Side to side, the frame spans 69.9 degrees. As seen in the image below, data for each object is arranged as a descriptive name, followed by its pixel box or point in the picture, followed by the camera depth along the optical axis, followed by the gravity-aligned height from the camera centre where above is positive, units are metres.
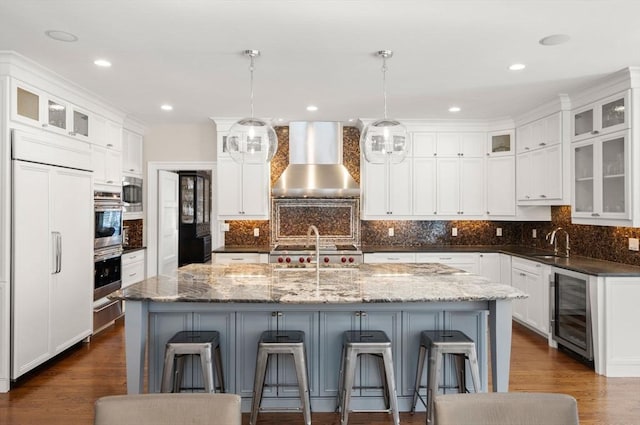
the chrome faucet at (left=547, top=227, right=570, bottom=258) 5.26 -0.29
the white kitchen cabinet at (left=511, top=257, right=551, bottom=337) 4.81 -0.82
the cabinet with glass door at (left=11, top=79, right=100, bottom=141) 3.65 +0.92
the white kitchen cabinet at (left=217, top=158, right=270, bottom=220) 6.06 +0.34
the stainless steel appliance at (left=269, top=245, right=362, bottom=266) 5.60 -0.49
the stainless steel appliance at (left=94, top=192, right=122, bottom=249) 4.91 -0.04
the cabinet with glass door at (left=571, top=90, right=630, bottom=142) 4.10 +0.96
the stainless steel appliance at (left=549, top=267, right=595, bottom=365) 4.02 -0.89
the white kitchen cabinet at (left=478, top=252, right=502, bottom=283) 5.86 -0.64
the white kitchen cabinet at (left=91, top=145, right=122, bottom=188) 4.93 +0.54
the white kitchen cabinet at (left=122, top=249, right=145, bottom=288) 5.61 -0.66
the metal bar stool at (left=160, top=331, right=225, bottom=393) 2.70 -0.82
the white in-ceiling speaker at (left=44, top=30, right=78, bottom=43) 3.10 +1.24
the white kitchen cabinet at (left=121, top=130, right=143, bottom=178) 5.80 +0.82
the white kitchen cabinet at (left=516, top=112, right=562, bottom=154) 5.07 +0.98
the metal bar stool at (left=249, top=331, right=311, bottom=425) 2.73 -0.89
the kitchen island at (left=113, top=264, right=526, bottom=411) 2.85 -0.72
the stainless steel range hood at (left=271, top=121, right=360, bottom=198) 6.12 +0.88
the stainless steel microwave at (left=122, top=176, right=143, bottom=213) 5.77 +0.28
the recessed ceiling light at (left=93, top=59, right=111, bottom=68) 3.68 +1.25
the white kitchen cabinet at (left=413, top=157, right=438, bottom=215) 6.18 +0.41
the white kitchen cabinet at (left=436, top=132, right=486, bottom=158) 6.21 +0.98
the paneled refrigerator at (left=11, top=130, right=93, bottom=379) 3.59 -0.28
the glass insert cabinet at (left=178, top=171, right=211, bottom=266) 8.65 -0.14
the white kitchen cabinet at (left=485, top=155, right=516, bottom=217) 6.01 +0.41
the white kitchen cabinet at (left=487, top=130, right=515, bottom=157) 6.01 +0.98
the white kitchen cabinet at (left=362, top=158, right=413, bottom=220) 6.18 +0.34
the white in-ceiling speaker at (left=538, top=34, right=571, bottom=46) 3.18 +1.25
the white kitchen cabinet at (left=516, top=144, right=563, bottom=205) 5.10 +0.48
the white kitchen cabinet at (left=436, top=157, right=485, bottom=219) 6.20 +0.37
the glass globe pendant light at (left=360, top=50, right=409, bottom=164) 3.16 +0.53
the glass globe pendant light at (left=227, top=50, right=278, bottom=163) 3.14 +0.52
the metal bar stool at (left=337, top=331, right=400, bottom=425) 2.72 -0.88
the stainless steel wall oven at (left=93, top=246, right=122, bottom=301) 4.88 -0.62
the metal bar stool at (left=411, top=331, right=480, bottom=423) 2.75 -0.81
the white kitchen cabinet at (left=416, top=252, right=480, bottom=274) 5.89 -0.55
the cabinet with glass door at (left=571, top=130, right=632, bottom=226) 4.11 +0.35
